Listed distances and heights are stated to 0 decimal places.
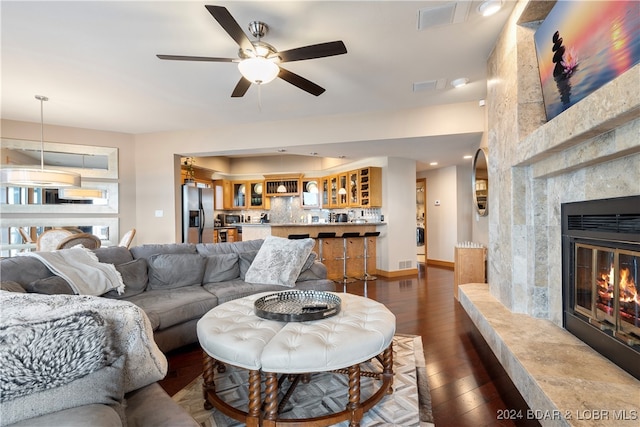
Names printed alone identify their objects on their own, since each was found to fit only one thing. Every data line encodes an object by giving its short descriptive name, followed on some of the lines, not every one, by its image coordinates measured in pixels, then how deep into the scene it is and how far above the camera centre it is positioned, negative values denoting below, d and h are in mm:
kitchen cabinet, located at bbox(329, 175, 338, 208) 7625 +564
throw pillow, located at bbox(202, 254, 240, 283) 3297 -587
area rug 1731 -1156
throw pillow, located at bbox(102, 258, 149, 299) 2729 -579
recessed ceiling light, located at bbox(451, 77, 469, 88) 3549 +1527
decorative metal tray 1817 -619
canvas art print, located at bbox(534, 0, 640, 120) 1354 +853
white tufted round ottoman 1479 -680
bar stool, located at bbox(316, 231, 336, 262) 5641 -438
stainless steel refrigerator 6086 +10
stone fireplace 1407 +175
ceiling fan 2189 +1206
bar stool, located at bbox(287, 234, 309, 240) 5387 -393
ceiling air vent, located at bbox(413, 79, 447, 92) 3607 +1536
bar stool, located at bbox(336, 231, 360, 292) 5707 -738
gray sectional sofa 2258 -612
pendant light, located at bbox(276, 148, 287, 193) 8332 +684
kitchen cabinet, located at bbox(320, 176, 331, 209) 7956 +580
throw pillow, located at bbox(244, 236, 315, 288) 3234 -521
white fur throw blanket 998 -369
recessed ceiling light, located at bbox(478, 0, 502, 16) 2275 +1546
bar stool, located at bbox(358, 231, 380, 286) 5871 -731
